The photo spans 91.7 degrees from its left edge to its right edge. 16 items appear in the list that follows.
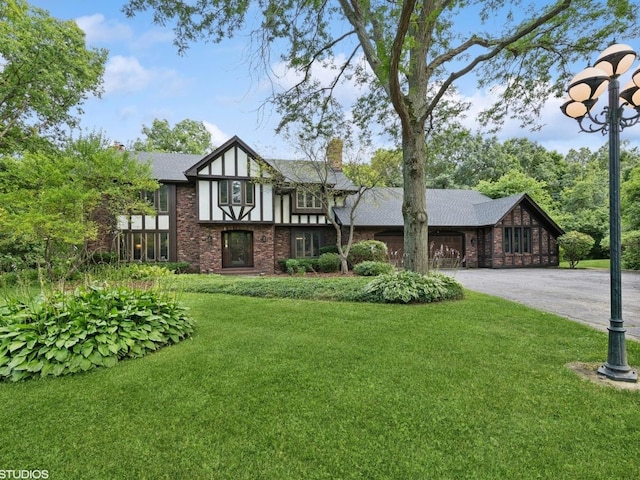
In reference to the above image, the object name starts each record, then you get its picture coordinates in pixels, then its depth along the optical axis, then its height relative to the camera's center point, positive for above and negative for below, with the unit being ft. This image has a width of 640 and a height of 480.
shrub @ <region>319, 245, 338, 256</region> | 54.98 -1.70
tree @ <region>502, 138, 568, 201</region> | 109.40 +28.67
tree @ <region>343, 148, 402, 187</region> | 46.29 +10.84
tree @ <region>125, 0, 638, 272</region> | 22.36 +15.73
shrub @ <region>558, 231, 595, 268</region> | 55.88 -1.48
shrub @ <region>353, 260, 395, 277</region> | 43.04 -4.10
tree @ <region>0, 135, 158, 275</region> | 30.83 +5.38
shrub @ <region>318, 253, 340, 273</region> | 49.44 -3.76
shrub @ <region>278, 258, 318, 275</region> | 50.44 -4.15
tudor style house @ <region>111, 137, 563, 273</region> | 50.47 +3.37
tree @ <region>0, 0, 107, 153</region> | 42.98 +25.02
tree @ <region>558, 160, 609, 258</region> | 72.79 +8.68
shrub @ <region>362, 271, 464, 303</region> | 24.70 -4.12
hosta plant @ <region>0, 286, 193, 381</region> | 12.07 -3.89
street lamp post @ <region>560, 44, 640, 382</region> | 11.43 +4.45
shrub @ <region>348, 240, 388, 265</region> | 50.49 -1.98
